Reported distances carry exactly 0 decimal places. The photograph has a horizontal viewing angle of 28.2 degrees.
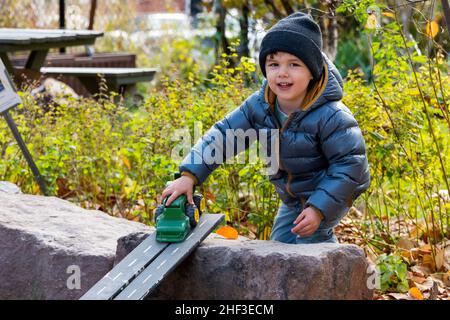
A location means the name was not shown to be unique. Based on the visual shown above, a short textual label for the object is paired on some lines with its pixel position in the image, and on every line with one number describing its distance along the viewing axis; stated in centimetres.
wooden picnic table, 729
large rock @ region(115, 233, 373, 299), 282
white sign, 467
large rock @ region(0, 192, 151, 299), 338
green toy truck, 305
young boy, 314
